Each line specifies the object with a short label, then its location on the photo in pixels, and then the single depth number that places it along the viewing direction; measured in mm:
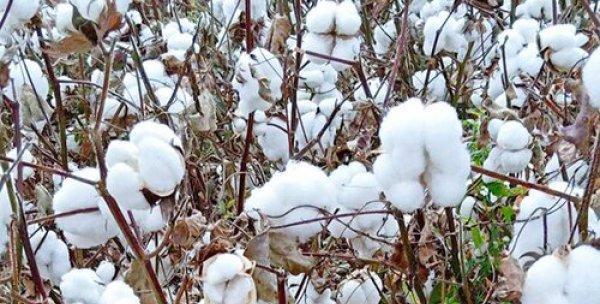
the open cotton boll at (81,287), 1241
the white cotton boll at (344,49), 1338
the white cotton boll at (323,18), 1338
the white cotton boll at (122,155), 885
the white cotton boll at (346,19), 1325
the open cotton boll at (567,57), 1459
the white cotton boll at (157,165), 866
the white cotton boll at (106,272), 1363
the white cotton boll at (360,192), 1065
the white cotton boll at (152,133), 891
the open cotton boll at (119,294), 978
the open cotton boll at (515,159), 1347
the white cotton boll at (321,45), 1349
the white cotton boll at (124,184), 861
